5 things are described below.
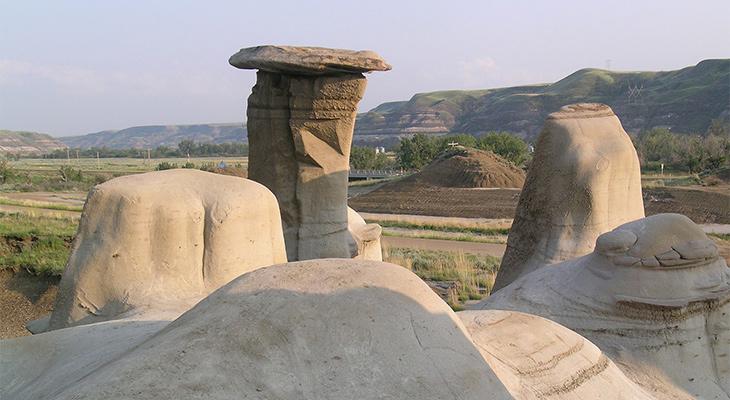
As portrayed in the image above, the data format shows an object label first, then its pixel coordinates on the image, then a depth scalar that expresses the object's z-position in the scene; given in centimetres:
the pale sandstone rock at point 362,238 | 877
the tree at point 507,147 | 3841
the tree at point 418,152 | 4109
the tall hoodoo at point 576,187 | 591
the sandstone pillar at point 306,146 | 805
